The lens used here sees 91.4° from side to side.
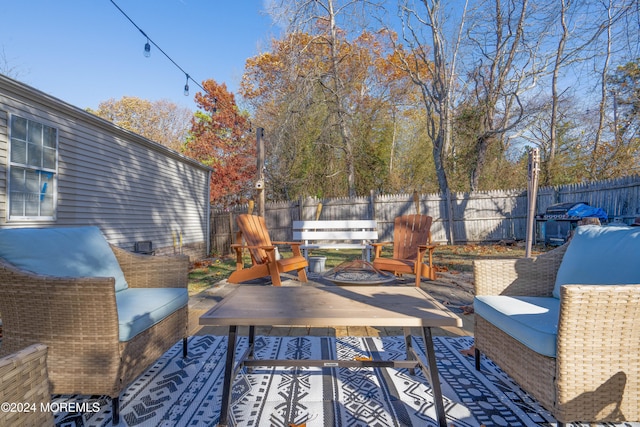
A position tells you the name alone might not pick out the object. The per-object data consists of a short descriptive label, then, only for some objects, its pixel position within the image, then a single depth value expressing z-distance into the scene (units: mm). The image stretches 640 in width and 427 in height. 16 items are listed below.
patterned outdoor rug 1565
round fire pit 3363
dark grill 7363
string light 5706
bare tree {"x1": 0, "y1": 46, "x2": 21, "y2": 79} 11305
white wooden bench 5807
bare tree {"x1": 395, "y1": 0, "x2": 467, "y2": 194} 10930
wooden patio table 1445
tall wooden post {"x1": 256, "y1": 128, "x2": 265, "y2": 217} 6086
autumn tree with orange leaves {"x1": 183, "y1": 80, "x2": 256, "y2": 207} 14883
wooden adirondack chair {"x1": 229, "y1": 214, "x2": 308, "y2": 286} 3805
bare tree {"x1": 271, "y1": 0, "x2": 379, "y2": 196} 10377
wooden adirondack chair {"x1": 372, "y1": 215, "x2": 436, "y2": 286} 3859
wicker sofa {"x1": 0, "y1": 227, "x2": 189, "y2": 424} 1536
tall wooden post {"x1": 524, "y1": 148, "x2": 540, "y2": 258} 3721
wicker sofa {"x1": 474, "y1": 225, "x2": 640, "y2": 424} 1316
